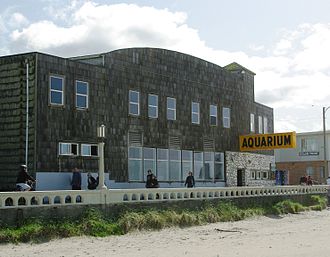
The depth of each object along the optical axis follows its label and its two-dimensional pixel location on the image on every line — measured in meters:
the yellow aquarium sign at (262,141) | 41.00
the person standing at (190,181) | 31.06
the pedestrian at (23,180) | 20.05
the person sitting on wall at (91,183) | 26.64
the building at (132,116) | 26.03
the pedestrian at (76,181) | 25.41
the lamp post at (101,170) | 20.22
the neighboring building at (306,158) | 61.69
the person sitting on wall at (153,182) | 27.96
